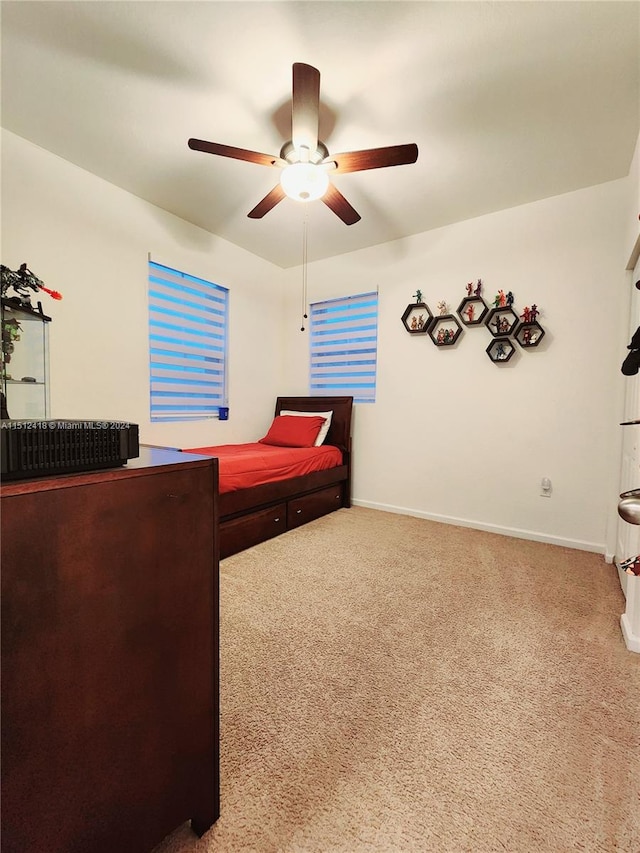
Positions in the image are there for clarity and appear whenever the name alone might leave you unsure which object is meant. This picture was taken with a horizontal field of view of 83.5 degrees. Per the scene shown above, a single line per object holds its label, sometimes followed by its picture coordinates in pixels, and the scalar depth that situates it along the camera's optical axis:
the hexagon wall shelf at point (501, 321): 2.89
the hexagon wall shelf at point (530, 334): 2.79
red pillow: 3.58
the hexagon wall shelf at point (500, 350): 2.93
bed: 2.50
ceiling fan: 1.68
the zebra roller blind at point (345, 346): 3.73
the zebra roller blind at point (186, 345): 3.09
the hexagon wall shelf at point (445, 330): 3.18
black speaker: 0.56
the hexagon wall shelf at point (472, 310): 3.05
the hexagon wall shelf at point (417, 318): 3.31
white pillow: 3.64
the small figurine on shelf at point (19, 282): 1.83
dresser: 0.56
